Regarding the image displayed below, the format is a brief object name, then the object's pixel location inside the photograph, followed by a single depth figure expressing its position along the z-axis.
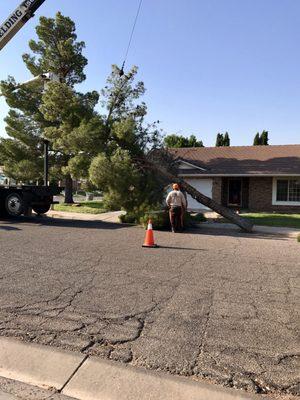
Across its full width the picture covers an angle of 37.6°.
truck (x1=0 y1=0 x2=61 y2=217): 17.34
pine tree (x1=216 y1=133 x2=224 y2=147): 46.19
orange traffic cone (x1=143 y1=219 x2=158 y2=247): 10.52
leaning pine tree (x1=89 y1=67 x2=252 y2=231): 15.97
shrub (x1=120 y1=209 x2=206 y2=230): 14.94
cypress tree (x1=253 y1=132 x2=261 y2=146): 45.38
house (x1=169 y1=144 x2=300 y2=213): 24.52
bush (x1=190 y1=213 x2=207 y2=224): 17.98
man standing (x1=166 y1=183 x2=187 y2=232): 14.14
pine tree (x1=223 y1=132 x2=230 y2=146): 45.96
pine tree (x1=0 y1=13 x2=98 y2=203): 27.33
